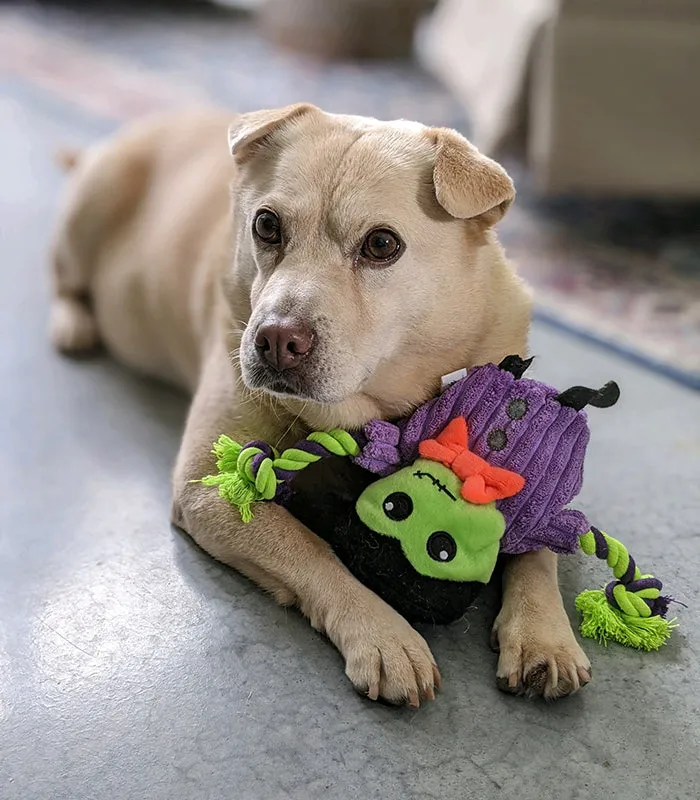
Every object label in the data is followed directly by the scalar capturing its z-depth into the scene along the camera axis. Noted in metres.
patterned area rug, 1.19
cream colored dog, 0.73
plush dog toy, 0.73
